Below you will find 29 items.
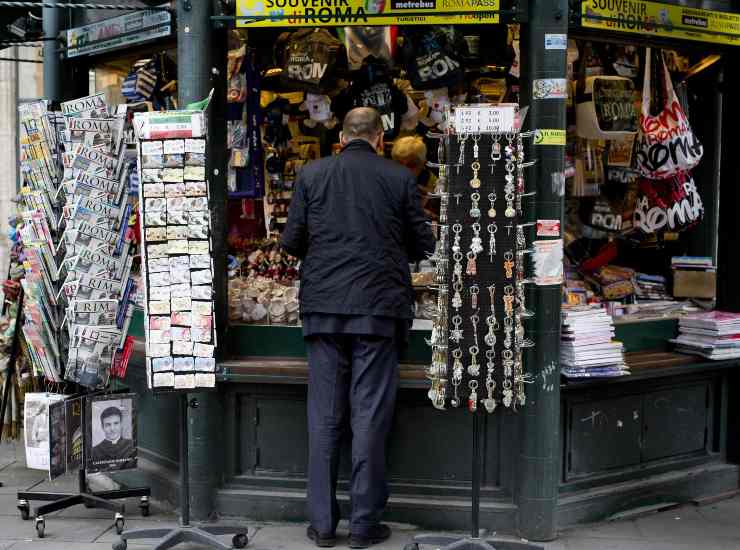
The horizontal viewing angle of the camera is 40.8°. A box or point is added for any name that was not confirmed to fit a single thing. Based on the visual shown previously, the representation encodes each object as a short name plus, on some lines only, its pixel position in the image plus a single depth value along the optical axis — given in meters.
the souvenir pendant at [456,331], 4.40
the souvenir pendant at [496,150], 4.37
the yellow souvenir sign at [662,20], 5.07
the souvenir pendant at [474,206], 4.37
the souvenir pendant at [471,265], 4.38
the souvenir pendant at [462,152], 4.37
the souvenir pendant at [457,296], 4.38
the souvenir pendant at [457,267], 4.38
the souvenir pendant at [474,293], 4.39
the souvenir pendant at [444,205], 4.40
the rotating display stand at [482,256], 4.38
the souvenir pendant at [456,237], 4.38
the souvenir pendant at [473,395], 4.41
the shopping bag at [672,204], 5.98
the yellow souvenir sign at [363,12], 4.93
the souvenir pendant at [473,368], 4.39
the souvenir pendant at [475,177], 4.38
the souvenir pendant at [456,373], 4.40
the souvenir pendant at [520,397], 4.46
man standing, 4.71
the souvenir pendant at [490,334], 4.38
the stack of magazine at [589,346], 5.09
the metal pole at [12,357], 5.96
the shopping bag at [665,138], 5.79
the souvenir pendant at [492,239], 4.38
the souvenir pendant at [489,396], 4.40
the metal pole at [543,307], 4.85
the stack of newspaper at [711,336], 5.62
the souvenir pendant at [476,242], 4.36
